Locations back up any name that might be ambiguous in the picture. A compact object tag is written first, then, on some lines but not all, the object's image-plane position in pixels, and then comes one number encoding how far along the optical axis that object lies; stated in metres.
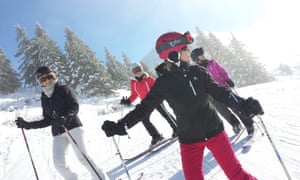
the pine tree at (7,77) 40.66
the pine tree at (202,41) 44.12
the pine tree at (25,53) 41.97
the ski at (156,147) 6.66
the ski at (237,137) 5.49
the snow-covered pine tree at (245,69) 41.06
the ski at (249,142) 4.95
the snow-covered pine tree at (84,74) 37.19
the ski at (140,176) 4.99
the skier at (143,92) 7.17
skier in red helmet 2.55
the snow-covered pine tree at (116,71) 48.16
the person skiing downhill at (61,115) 4.35
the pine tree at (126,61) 53.66
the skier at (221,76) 5.61
